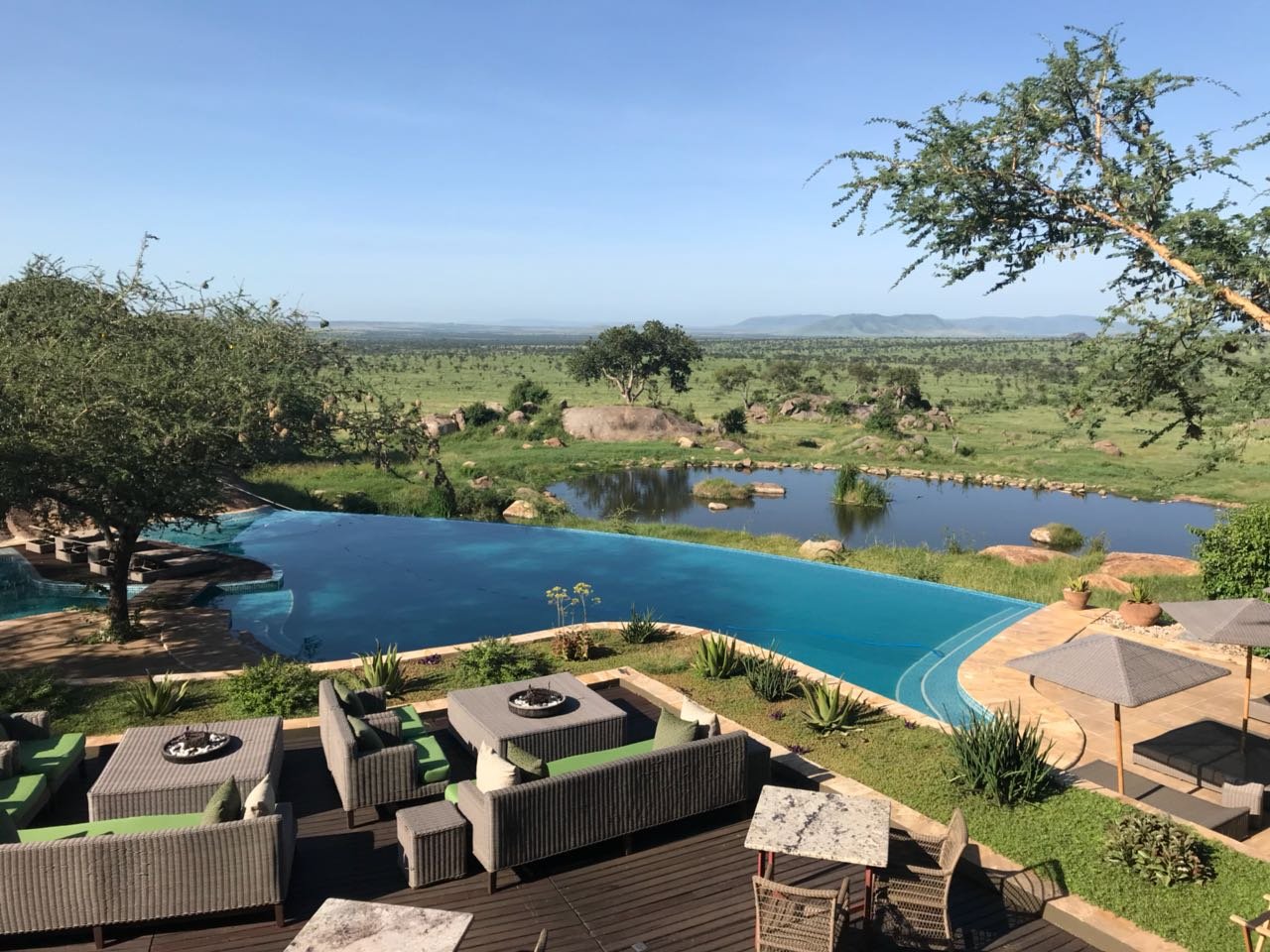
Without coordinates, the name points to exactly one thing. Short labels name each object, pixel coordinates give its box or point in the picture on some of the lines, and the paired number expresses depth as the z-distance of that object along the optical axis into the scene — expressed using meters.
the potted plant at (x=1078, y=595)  15.48
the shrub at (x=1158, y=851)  6.68
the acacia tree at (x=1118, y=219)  10.26
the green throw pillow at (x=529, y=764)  6.97
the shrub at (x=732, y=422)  52.56
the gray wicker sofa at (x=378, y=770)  7.29
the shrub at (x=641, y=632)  13.53
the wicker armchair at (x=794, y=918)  5.34
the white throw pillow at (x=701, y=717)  7.88
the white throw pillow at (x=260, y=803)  6.09
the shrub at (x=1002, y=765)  8.00
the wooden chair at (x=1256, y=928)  5.23
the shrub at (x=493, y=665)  11.29
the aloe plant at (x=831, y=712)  9.83
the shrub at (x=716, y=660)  11.62
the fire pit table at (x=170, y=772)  6.71
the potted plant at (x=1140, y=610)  14.23
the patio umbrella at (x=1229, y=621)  8.62
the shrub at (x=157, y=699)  10.06
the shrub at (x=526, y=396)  53.31
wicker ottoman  6.43
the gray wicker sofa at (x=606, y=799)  6.43
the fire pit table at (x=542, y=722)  8.14
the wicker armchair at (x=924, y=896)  5.79
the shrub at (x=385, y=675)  10.88
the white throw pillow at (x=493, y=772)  6.62
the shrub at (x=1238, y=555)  13.56
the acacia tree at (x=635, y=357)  60.22
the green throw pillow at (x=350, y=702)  8.41
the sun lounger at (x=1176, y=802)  7.52
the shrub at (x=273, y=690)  10.09
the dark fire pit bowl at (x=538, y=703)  8.54
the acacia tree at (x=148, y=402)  11.75
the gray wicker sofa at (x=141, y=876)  5.55
